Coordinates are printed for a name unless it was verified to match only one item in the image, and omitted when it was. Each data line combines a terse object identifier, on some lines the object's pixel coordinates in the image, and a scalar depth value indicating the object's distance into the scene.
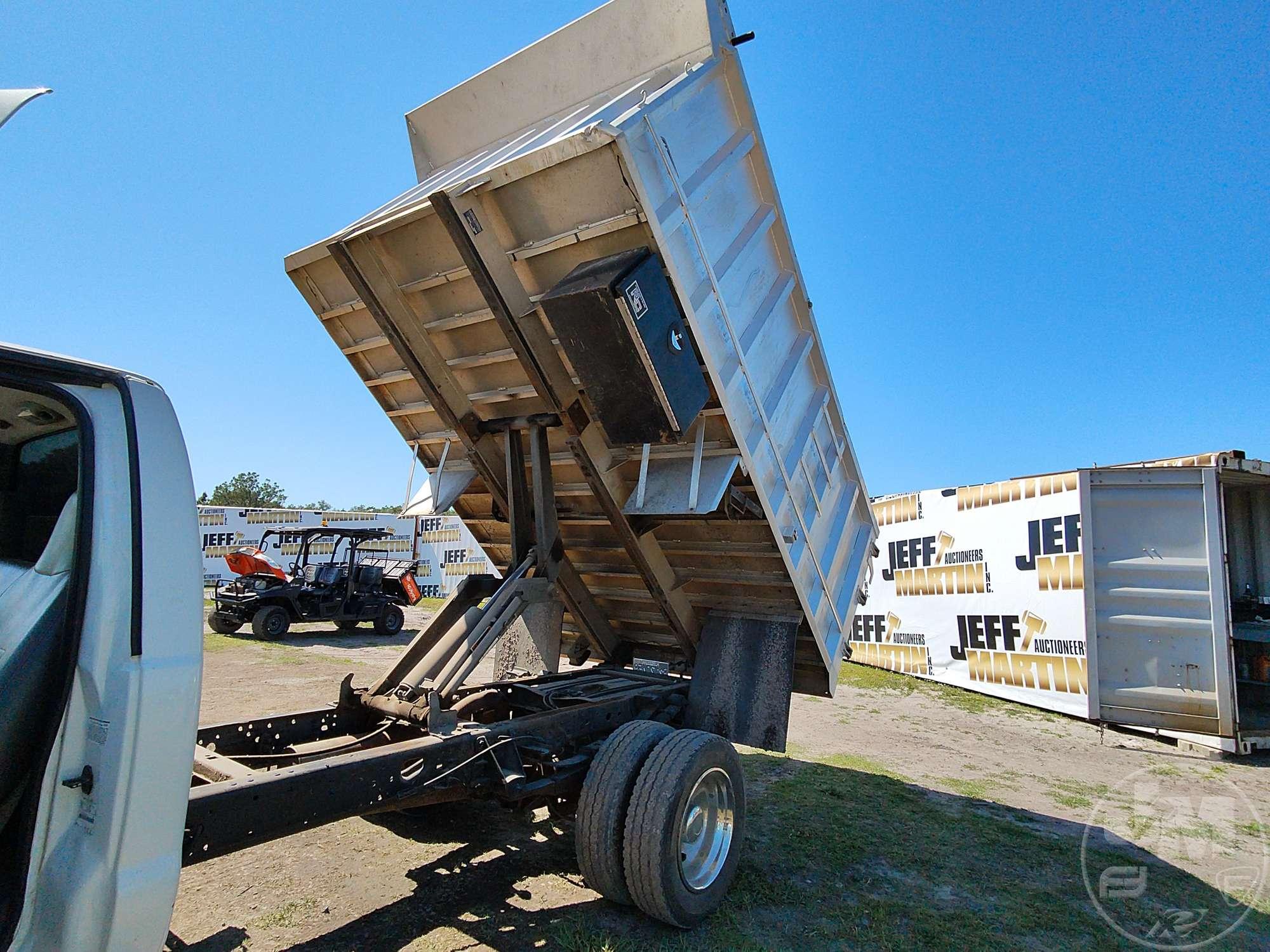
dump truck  1.87
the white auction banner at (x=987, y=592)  8.67
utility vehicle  13.53
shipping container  7.26
